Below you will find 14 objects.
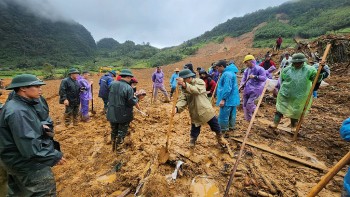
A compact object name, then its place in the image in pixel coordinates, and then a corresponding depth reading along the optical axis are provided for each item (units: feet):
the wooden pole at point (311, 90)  14.05
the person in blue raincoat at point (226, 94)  16.38
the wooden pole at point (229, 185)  10.05
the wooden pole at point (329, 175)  6.13
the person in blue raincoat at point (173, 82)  32.74
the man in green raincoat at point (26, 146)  7.64
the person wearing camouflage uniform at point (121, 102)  14.89
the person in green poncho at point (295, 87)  15.31
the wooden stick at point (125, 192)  10.89
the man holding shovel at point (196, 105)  12.55
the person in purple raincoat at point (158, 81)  31.71
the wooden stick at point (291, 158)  12.29
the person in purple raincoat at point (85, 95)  23.15
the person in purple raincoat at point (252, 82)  17.62
